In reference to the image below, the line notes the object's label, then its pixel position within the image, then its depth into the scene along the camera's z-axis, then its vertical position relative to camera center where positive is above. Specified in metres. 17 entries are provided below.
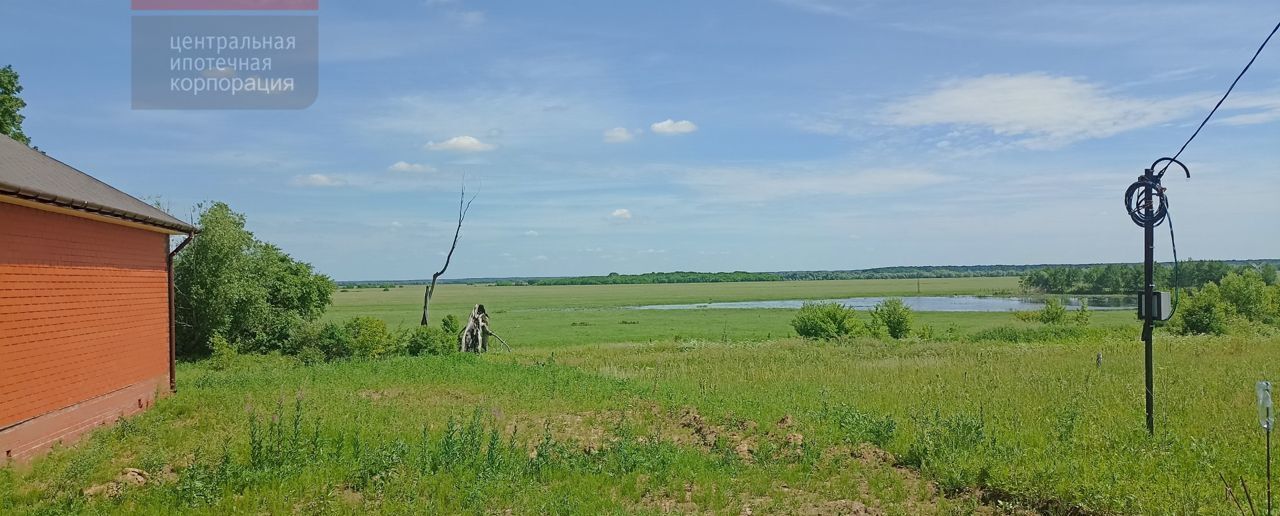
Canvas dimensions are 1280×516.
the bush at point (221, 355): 22.00 -2.46
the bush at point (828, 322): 32.22 -2.29
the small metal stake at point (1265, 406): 5.56 -1.06
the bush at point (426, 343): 25.41 -2.38
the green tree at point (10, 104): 20.25 +4.85
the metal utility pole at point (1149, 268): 8.62 +0.01
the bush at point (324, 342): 25.50 -2.37
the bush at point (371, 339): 24.77 -2.21
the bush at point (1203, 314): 31.77 -2.02
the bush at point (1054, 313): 36.66 -2.19
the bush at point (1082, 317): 36.15 -2.37
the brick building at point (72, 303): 9.26 -0.39
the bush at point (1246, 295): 36.69 -1.33
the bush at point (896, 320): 33.69 -2.26
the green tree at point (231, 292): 24.56 -0.57
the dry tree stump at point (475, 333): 26.69 -2.17
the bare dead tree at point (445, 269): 33.24 +0.25
